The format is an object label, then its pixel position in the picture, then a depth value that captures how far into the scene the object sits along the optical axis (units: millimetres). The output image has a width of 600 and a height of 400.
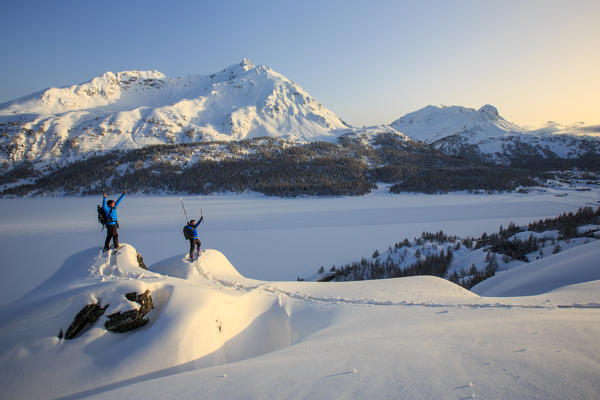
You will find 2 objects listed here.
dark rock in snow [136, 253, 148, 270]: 8597
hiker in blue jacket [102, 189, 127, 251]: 7994
